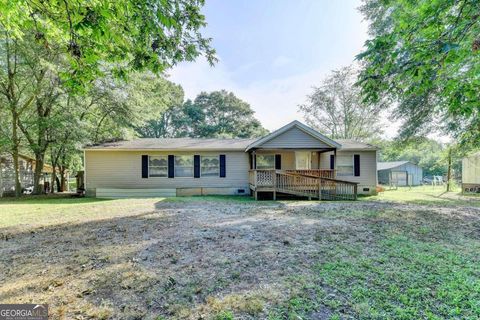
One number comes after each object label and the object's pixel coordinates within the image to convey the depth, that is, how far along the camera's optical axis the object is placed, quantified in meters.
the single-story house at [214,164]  13.27
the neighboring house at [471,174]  20.23
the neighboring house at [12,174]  17.10
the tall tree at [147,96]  16.62
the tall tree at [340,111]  27.69
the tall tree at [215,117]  33.22
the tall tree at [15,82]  13.52
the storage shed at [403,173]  35.65
